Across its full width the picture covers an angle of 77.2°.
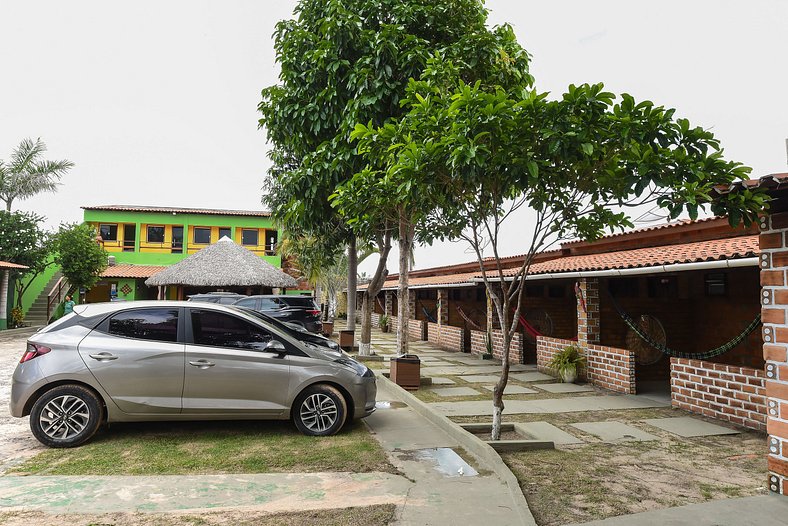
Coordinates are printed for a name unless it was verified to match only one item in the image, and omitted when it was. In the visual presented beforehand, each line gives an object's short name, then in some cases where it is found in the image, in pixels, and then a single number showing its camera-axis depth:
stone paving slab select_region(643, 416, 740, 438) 6.20
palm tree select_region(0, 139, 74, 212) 24.66
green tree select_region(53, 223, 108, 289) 22.56
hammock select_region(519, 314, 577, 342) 11.51
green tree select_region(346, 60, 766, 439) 4.16
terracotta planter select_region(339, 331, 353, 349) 14.96
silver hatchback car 5.25
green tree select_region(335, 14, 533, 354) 5.14
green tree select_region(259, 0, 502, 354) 9.66
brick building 3.90
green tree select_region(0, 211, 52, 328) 21.16
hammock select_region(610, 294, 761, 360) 6.75
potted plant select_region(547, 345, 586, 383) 9.74
